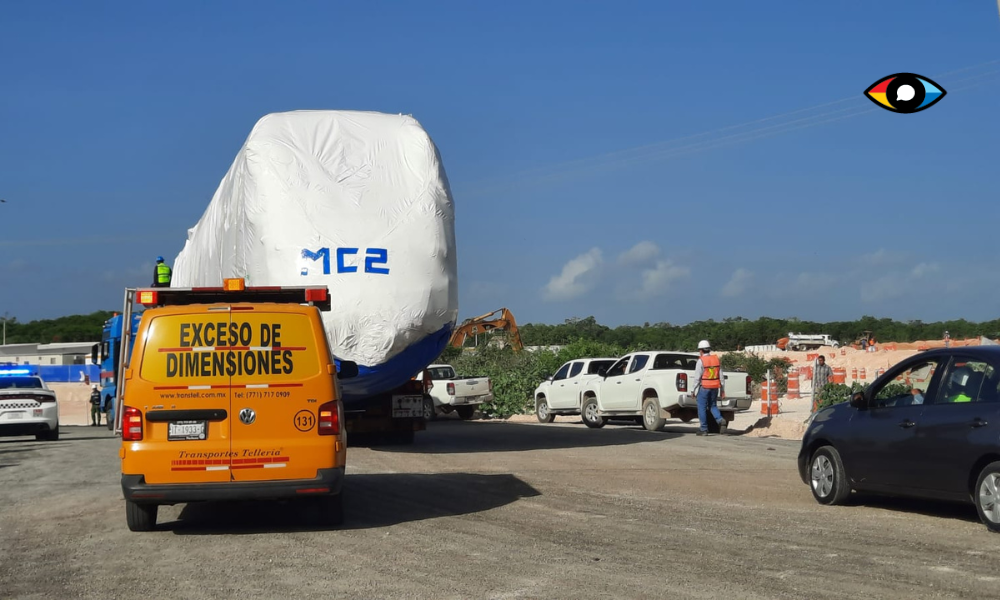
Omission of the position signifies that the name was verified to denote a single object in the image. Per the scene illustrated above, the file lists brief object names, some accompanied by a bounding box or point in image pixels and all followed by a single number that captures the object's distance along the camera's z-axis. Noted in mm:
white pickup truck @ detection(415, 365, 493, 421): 33188
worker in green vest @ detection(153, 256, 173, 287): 23078
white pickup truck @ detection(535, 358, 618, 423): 29156
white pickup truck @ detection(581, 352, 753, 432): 24344
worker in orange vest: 22562
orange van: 9930
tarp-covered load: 17203
